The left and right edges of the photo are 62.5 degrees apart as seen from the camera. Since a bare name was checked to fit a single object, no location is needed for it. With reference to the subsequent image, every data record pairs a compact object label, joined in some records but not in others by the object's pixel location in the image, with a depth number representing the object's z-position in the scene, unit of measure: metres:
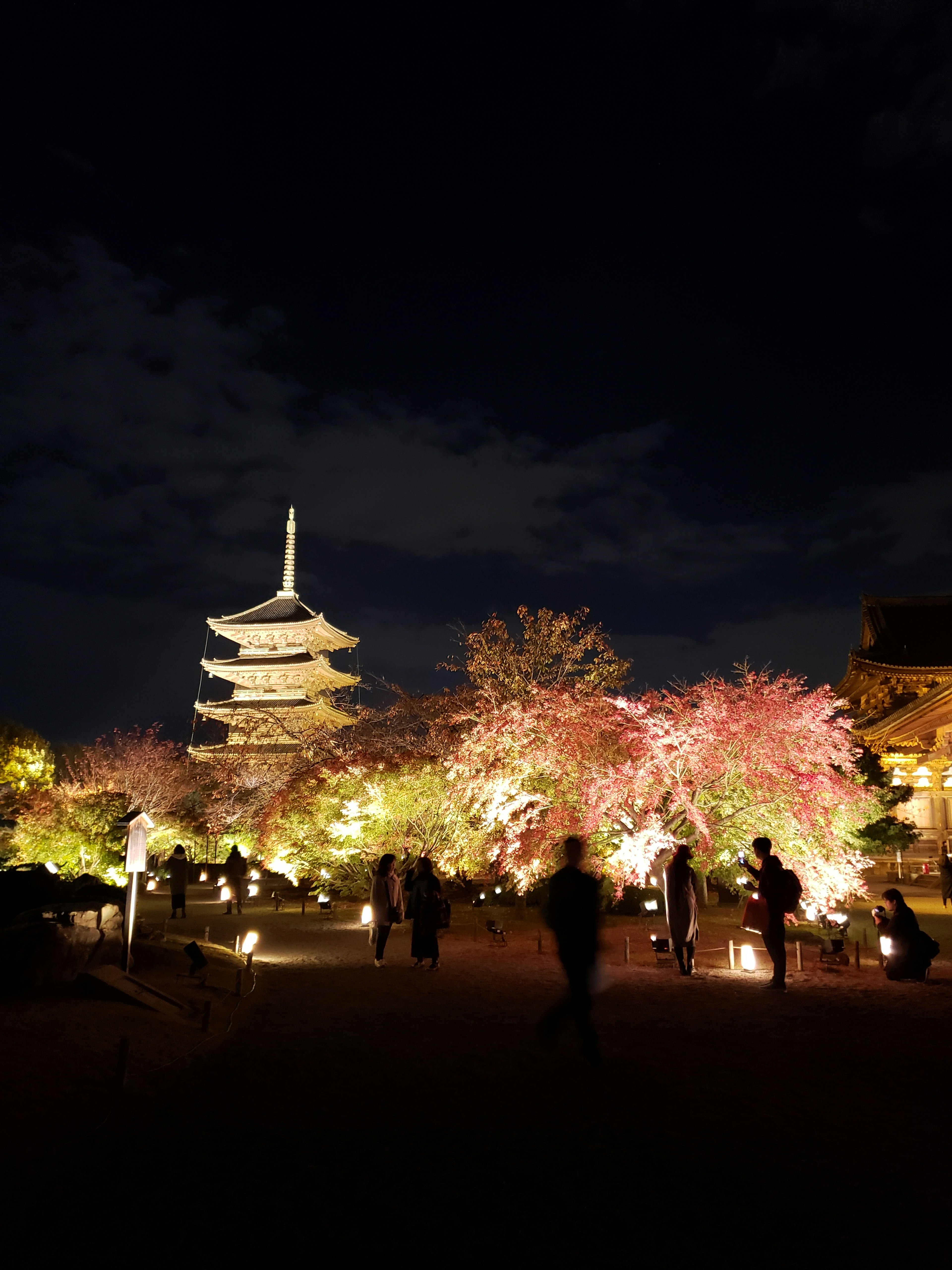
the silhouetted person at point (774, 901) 9.49
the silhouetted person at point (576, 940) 6.30
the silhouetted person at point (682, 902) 10.38
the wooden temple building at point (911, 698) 21.89
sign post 9.77
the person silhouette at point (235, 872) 20.14
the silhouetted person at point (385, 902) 11.84
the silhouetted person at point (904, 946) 10.18
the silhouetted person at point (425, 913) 11.39
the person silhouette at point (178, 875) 17.39
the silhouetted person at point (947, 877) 18.59
